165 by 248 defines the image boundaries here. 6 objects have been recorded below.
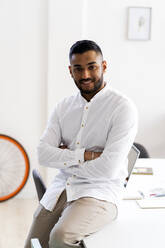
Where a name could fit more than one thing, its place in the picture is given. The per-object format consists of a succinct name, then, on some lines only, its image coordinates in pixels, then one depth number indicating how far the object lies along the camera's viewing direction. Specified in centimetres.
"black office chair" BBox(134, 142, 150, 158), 344
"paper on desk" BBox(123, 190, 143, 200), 224
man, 205
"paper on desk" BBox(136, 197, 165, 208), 213
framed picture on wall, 426
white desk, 166
